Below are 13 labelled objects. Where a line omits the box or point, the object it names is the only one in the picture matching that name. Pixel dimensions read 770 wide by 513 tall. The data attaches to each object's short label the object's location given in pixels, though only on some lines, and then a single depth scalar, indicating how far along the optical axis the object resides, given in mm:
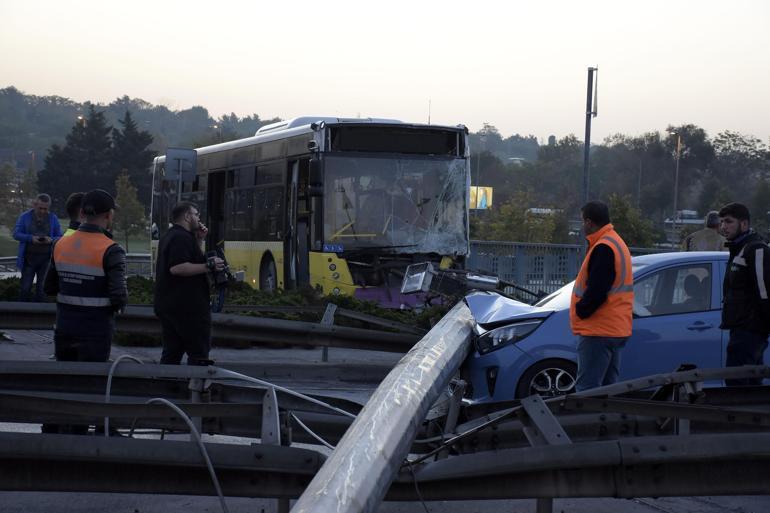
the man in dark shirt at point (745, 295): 8078
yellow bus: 17875
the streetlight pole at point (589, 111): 22422
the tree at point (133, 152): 102562
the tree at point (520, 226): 54712
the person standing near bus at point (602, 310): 8078
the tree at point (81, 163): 98312
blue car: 9281
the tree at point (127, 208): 75688
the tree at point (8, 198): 83688
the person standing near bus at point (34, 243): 15727
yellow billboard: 84562
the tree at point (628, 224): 46244
